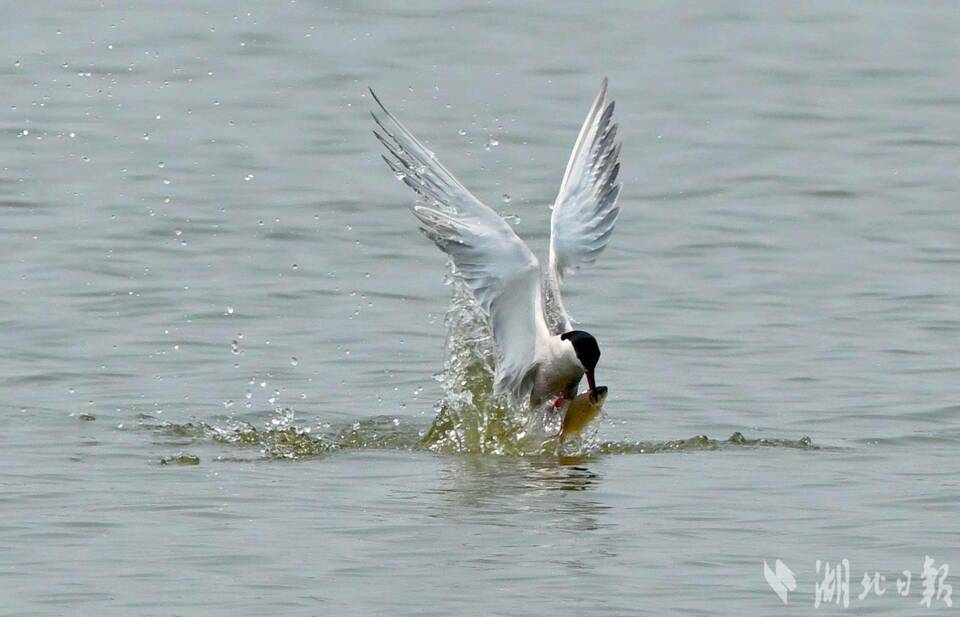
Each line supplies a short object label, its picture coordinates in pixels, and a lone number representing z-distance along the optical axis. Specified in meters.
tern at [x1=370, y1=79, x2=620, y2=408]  19.39
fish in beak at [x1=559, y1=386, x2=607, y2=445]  19.95
